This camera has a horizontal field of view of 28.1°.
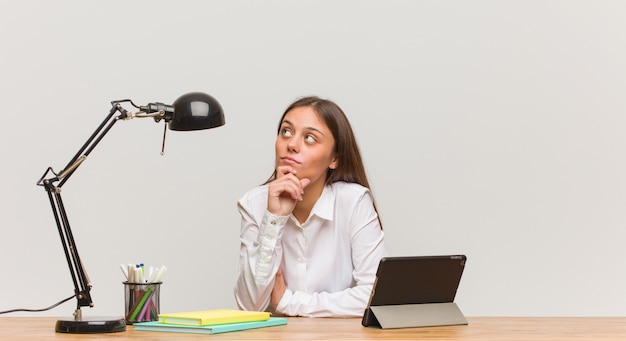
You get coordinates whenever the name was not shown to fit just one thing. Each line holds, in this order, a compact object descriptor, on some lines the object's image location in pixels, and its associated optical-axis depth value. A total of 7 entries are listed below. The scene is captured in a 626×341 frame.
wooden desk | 2.99
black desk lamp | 3.08
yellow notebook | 3.08
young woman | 4.16
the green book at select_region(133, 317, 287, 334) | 3.03
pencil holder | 3.26
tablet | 3.23
